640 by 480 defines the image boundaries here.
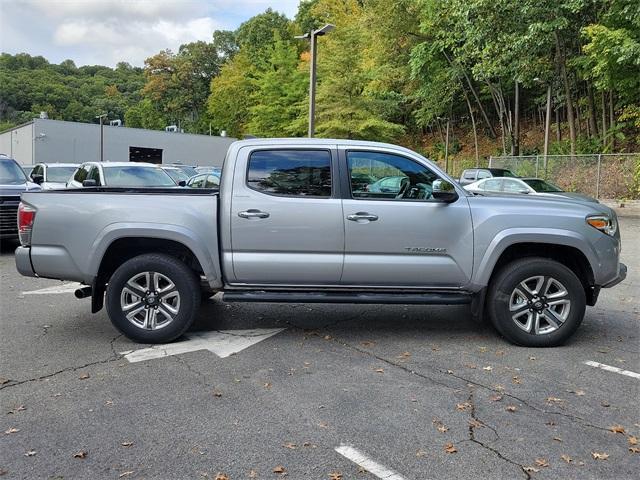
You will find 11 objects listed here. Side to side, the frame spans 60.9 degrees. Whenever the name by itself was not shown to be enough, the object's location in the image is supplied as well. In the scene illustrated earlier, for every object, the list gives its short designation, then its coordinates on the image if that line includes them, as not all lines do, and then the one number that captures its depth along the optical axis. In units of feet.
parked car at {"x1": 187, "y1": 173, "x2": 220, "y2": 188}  53.47
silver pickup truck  16.55
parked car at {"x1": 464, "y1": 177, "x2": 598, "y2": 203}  56.24
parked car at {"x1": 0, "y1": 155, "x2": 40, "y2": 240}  33.30
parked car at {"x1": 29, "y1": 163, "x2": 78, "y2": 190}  50.57
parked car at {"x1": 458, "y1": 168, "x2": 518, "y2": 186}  69.41
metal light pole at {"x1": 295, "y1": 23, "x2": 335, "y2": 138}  57.28
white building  139.33
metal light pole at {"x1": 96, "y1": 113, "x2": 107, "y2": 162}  147.10
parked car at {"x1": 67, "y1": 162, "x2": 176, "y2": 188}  37.99
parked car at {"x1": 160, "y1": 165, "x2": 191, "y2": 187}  65.89
